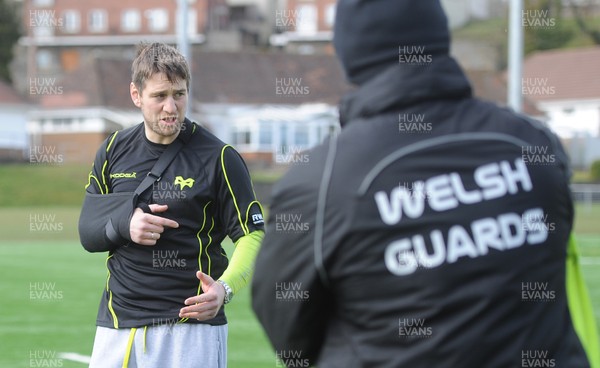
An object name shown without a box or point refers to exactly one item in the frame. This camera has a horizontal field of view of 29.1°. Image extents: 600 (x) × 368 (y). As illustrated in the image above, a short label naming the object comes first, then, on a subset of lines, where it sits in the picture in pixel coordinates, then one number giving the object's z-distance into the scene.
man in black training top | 5.19
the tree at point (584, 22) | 100.62
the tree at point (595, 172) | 52.62
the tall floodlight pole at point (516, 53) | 20.86
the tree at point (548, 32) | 93.19
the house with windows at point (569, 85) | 77.25
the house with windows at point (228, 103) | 70.75
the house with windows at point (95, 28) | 104.19
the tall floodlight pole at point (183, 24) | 26.58
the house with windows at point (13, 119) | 78.75
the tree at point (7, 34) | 91.38
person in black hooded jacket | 2.75
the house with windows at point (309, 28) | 105.00
